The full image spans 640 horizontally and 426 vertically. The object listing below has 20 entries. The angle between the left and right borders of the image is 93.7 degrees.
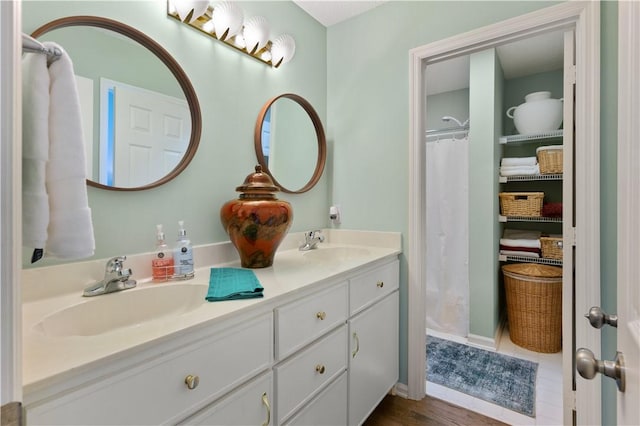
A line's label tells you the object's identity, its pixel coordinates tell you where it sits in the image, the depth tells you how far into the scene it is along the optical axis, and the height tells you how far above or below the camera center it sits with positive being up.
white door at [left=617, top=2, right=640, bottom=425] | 0.47 +0.01
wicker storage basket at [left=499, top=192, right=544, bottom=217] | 2.44 +0.07
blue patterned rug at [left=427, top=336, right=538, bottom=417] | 1.77 -1.09
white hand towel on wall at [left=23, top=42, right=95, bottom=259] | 0.59 +0.10
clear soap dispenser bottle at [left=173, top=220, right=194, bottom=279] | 1.16 -0.18
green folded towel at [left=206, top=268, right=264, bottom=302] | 0.91 -0.24
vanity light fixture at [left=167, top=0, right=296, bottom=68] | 1.26 +0.88
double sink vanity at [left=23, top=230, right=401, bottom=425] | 0.59 -0.35
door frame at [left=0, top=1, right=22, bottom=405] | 0.37 +0.02
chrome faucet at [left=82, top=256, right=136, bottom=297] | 0.96 -0.23
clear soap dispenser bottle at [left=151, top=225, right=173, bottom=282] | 1.15 -0.19
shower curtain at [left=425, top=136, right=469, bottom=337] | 2.56 -0.21
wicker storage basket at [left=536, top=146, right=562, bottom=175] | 2.30 +0.41
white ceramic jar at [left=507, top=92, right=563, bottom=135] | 2.45 +0.82
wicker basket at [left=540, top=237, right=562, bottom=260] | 2.34 -0.27
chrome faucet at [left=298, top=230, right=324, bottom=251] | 1.82 -0.17
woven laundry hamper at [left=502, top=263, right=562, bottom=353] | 2.28 -0.74
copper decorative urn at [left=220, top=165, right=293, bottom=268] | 1.31 -0.04
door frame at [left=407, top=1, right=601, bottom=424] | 1.27 +0.33
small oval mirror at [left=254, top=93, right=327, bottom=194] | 1.69 +0.43
